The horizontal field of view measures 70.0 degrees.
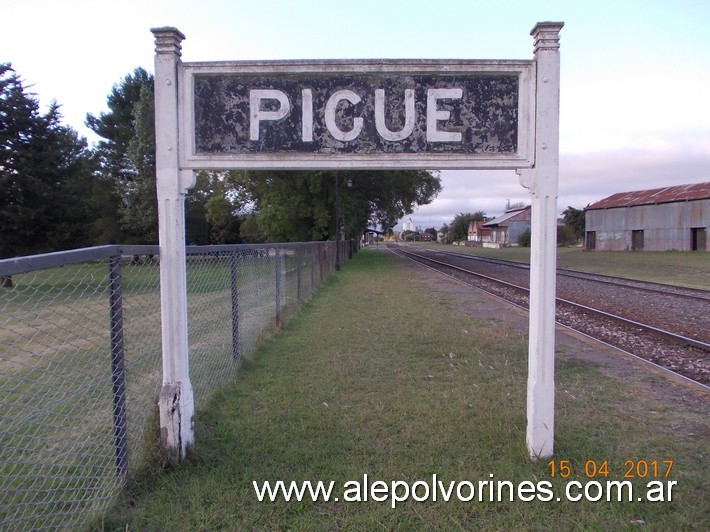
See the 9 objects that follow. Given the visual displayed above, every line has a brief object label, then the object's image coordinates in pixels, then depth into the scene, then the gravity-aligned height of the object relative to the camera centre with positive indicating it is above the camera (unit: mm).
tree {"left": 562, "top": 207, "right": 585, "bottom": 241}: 88375 +3560
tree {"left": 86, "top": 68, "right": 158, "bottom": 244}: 35906 +6754
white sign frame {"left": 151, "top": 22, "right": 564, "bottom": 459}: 3590 +567
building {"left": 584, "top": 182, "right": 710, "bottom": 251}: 42438 +2000
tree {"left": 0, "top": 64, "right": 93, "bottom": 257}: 21719 +2710
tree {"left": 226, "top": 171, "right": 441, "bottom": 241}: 30422 +2938
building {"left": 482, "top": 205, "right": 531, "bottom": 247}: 92969 +2698
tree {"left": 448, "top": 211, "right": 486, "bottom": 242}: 131375 +4477
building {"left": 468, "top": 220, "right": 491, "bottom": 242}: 113062 +2404
